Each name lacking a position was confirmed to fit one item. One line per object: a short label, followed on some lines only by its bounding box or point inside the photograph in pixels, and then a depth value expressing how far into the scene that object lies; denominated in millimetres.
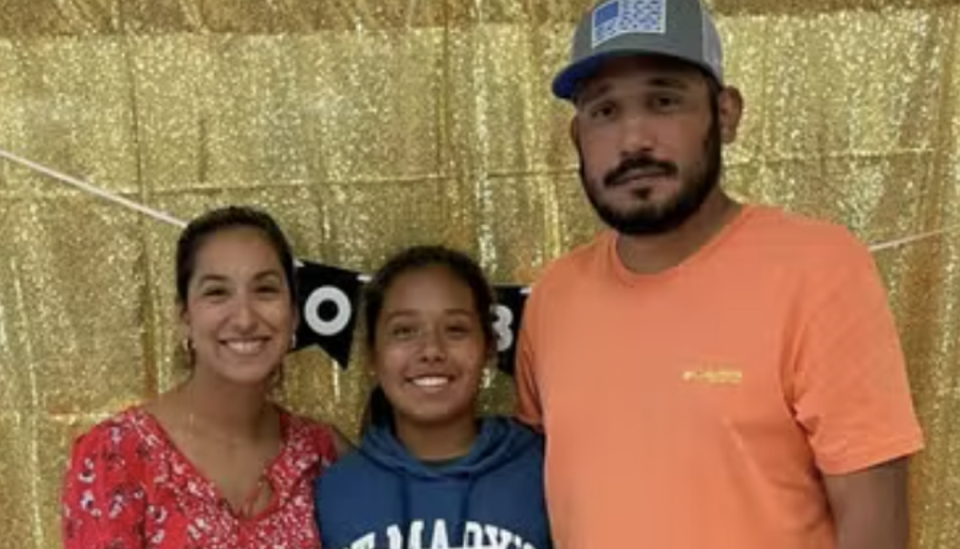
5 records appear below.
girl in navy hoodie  1563
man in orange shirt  1306
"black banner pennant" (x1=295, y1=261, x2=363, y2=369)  2004
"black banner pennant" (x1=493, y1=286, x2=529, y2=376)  2004
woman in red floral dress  1505
